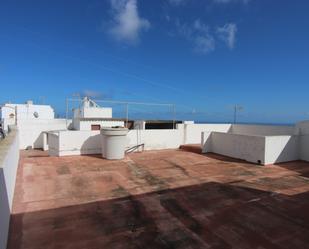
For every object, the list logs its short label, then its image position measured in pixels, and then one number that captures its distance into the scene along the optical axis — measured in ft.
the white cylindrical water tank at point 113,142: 29.96
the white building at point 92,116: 48.60
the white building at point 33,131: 44.78
